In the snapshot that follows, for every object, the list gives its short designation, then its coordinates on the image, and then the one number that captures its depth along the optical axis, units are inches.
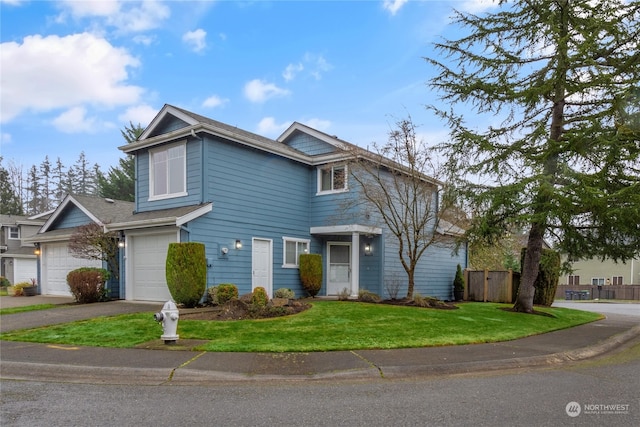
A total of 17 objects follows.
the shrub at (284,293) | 573.9
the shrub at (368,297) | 566.7
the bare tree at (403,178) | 553.6
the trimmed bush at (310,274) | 649.6
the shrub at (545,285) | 702.5
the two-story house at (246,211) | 553.0
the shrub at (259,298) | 432.8
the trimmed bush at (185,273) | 495.5
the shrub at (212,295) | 511.0
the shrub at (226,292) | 508.1
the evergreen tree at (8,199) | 1775.3
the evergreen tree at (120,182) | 1503.4
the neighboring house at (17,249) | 1240.2
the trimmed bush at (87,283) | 569.6
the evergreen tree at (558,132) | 446.6
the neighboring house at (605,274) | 1620.3
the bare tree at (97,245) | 609.0
